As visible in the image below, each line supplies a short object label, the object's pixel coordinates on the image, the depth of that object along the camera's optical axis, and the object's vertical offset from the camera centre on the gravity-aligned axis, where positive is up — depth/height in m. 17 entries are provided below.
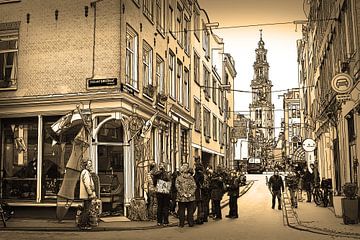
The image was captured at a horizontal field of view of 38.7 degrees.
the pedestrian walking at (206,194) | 16.64 -0.73
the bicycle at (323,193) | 22.47 -1.01
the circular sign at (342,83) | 16.92 +2.90
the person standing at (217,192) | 17.45 -0.70
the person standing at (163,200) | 15.57 -0.85
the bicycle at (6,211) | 16.65 -1.25
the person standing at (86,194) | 14.69 -0.60
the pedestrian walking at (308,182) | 25.83 -0.59
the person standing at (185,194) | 15.18 -0.67
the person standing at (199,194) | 16.03 -0.70
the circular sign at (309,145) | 25.97 +1.29
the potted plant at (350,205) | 15.11 -1.03
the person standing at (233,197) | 18.19 -0.94
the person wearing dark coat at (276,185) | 21.38 -0.59
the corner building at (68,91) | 17.94 +2.91
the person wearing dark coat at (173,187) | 16.12 -0.48
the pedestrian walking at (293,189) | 22.46 -0.85
